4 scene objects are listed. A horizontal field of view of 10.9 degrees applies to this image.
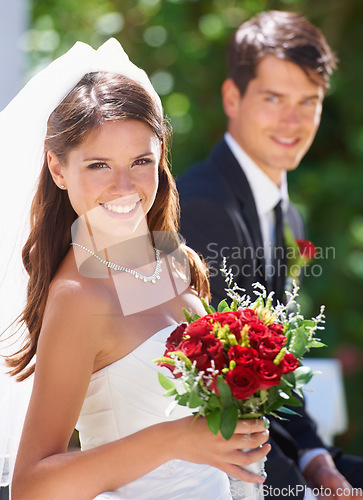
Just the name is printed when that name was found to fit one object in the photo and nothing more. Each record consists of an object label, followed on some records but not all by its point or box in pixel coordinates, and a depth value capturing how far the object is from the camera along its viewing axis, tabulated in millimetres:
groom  3194
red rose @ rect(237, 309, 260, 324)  2623
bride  2630
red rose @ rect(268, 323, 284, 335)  2638
